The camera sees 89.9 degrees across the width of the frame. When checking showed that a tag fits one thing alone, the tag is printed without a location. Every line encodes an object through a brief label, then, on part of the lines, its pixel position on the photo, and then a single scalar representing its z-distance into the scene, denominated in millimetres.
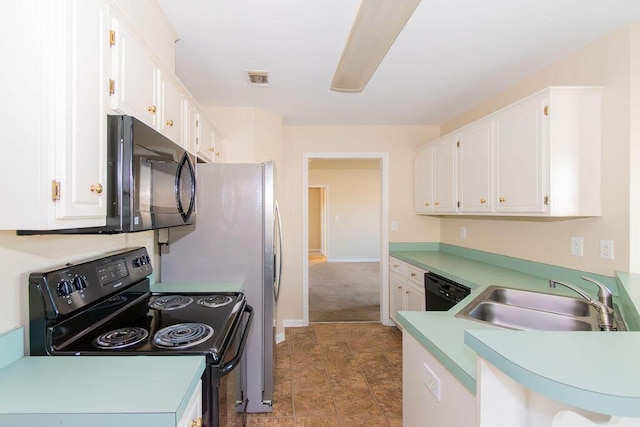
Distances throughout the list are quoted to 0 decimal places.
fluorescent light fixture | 1415
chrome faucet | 1274
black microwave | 1076
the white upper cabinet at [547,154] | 1921
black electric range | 1086
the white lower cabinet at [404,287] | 3029
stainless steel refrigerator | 2137
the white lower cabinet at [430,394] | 967
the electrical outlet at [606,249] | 1851
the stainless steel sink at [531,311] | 1534
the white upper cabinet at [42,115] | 840
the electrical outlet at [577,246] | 2043
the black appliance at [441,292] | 2336
